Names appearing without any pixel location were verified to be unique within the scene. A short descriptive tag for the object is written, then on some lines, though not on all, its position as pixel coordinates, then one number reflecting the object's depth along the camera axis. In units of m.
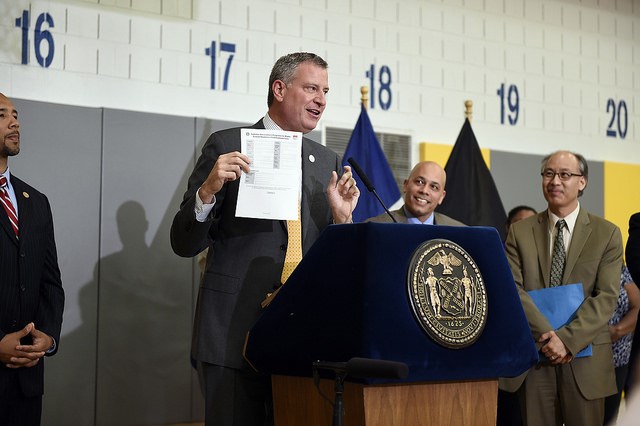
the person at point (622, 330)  4.12
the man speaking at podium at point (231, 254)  2.41
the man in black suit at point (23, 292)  3.44
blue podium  1.90
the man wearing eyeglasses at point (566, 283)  3.50
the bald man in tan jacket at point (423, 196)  4.45
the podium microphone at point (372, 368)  1.64
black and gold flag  5.87
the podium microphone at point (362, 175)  2.32
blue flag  5.75
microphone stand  1.74
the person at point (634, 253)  3.39
